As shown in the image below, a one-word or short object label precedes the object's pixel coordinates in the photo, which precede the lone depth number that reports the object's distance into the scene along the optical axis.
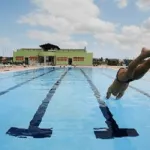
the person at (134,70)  2.01
